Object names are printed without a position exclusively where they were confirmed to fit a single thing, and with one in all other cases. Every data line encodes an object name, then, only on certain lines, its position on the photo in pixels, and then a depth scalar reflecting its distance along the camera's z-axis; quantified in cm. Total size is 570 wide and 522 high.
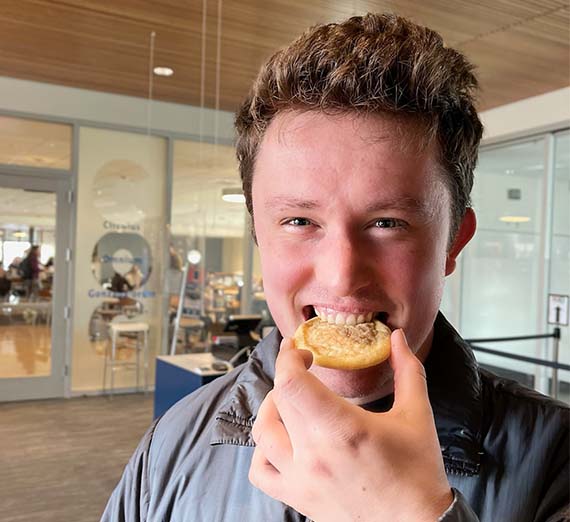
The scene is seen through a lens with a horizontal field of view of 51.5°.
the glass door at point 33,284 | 674
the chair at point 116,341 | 721
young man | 85
